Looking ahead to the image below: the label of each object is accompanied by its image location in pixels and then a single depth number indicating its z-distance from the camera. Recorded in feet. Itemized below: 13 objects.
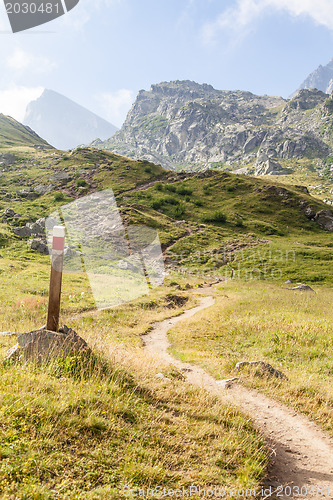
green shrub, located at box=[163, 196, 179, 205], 255.91
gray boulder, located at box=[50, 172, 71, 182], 288.80
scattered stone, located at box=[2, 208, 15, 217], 181.23
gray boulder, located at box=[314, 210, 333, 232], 230.07
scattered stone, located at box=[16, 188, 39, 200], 244.67
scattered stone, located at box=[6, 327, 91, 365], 20.89
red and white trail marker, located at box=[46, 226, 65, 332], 21.68
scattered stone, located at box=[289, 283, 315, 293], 111.55
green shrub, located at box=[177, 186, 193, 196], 276.62
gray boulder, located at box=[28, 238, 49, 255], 139.85
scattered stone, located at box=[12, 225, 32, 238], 156.97
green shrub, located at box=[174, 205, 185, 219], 238.27
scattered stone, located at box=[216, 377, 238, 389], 28.01
